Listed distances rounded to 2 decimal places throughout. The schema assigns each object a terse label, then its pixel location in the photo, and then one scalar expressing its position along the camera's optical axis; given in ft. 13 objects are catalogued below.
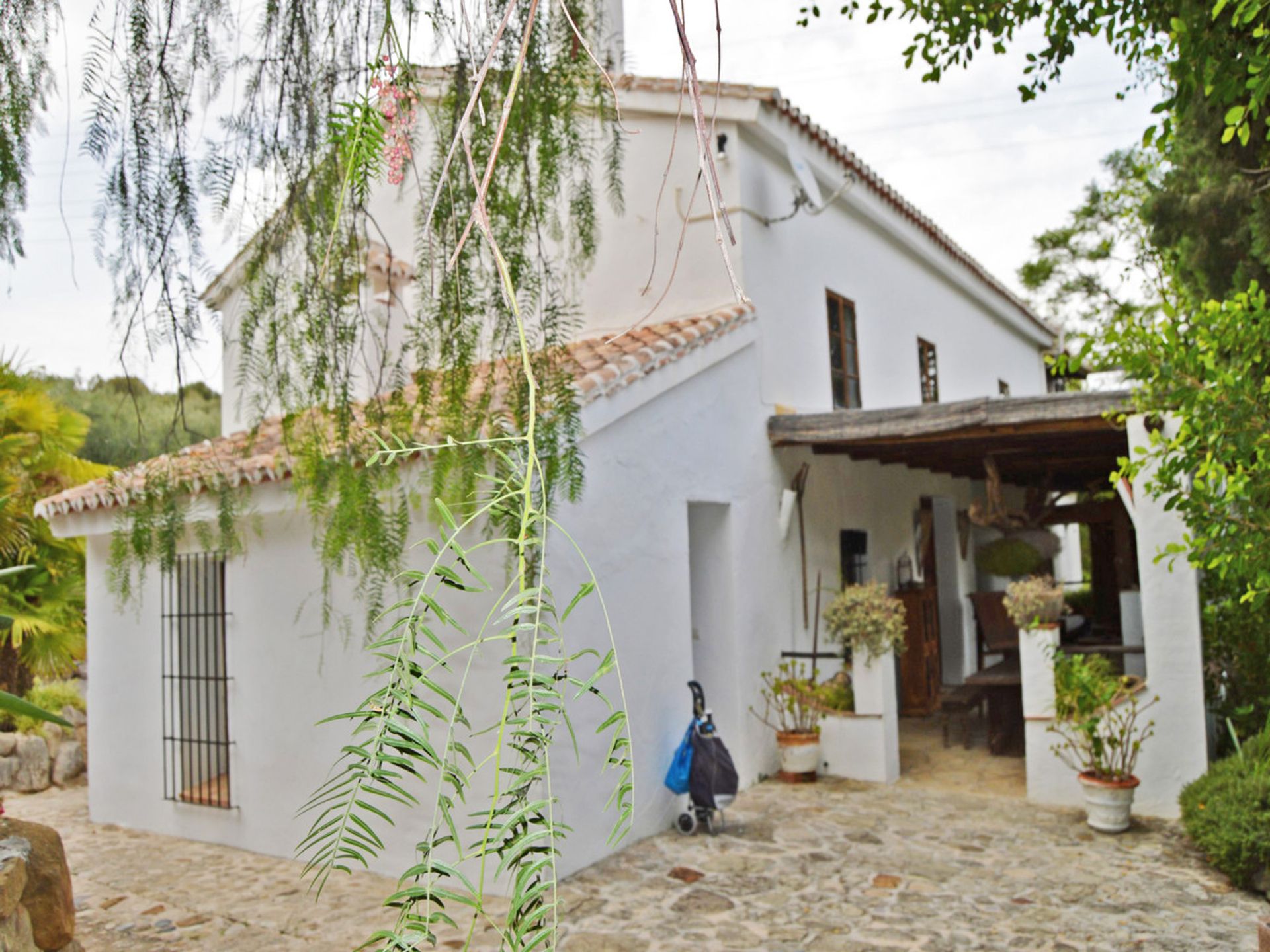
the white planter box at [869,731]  24.86
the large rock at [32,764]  28.50
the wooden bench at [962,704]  28.84
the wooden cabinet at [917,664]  33.71
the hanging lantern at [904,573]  34.04
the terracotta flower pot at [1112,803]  20.13
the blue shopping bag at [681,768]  20.68
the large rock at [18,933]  9.80
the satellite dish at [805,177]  26.96
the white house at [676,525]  20.48
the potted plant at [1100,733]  20.21
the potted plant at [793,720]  24.82
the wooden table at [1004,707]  27.43
